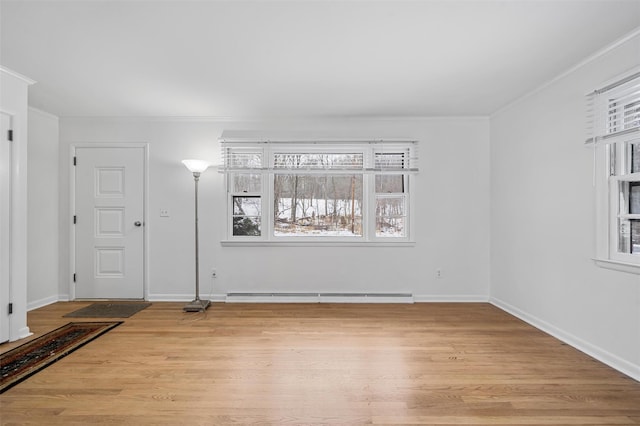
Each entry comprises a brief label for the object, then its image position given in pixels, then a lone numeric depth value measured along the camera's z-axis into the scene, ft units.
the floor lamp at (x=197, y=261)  12.20
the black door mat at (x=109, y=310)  11.61
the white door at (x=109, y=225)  13.55
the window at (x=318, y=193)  13.69
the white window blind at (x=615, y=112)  7.36
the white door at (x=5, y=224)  8.92
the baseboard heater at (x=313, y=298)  13.33
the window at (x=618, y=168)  7.52
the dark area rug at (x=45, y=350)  7.37
